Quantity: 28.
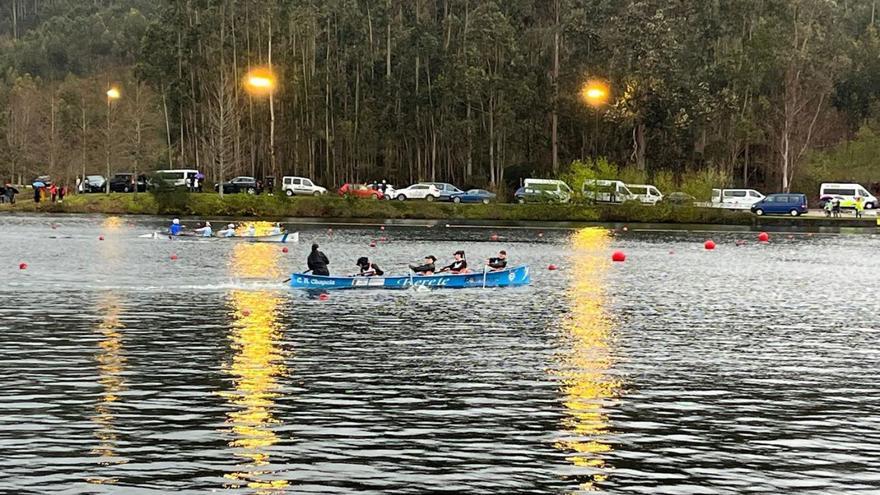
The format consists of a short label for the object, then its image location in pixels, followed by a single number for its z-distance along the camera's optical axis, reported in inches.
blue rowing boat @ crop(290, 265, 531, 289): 1953.7
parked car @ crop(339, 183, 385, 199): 4604.8
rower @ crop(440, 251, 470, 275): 2015.3
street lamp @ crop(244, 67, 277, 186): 4635.8
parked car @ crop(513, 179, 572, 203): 4429.1
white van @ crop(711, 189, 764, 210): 4584.2
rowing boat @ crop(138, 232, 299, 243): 3164.4
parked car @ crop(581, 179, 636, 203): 4367.6
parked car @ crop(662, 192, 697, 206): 4421.8
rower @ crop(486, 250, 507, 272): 2088.1
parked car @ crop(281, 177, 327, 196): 4790.8
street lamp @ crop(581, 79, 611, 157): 4622.8
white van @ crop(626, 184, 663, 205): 4456.2
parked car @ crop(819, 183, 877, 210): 4680.1
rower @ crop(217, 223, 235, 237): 3218.5
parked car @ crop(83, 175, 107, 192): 5206.7
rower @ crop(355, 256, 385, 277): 1954.8
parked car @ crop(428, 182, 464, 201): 4717.0
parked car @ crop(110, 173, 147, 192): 5064.0
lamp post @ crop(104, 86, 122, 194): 4595.7
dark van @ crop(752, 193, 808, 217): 4429.1
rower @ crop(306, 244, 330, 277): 1961.1
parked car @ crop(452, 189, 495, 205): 4685.0
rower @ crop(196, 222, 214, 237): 3174.5
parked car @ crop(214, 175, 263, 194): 4867.1
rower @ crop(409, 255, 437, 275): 1980.8
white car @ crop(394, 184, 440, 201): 4726.9
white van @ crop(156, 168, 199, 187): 4458.2
